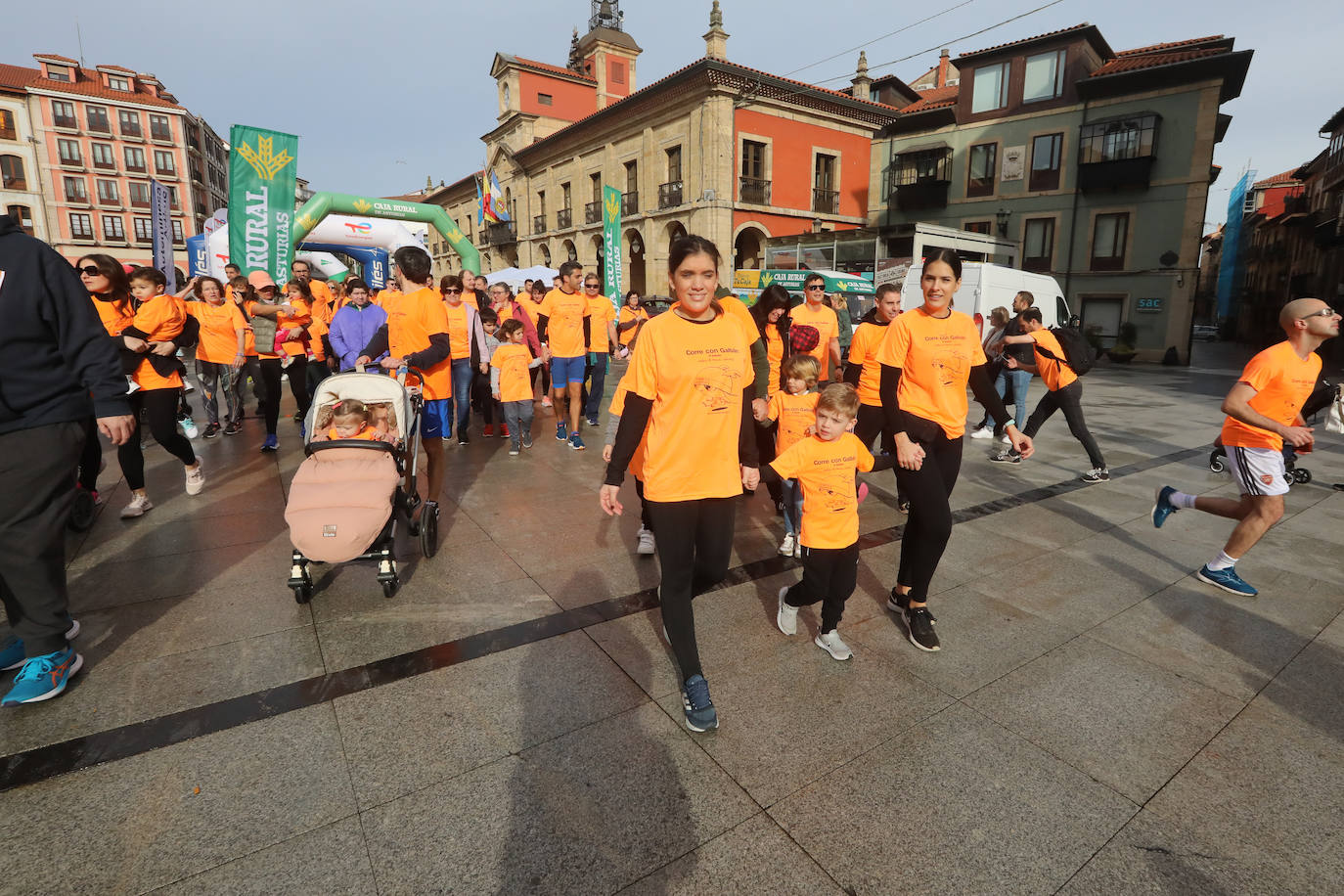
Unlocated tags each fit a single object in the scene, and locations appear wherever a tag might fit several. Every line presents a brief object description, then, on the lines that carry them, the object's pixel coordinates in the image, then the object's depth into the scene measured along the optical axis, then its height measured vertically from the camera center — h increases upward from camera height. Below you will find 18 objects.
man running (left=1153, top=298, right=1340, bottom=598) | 3.83 -0.61
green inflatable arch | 17.31 +2.88
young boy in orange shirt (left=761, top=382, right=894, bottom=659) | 3.17 -0.88
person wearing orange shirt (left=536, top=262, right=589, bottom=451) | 7.84 -0.27
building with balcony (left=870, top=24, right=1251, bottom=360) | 22.84 +5.56
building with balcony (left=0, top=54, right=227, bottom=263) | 48.50 +12.18
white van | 15.05 +0.53
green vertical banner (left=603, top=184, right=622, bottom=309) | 18.11 +1.97
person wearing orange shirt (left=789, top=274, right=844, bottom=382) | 6.14 -0.04
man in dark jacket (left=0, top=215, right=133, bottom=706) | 2.70 -0.44
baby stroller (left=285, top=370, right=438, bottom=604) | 3.45 -0.93
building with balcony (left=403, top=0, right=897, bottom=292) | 25.77 +6.33
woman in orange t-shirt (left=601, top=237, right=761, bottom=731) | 2.61 -0.46
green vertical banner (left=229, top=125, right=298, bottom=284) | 11.11 +1.95
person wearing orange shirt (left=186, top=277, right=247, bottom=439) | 7.35 -0.16
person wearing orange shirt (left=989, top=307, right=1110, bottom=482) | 6.76 -0.70
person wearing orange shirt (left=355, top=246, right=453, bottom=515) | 4.78 -0.20
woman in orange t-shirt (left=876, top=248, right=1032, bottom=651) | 3.29 -0.44
